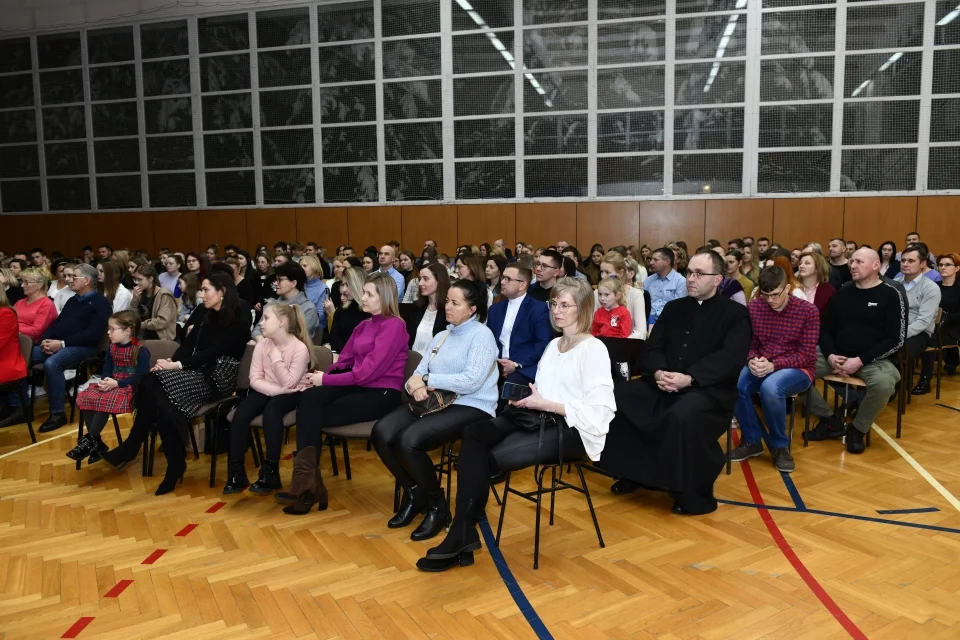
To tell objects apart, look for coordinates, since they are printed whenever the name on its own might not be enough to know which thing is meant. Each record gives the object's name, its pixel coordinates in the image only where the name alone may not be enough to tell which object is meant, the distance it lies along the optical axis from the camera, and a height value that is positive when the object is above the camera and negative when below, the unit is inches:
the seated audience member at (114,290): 281.6 -15.2
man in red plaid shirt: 195.2 -32.0
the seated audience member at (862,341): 207.6 -28.5
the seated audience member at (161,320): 251.8 -24.1
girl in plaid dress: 195.9 -37.0
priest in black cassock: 161.9 -35.4
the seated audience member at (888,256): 434.5 -8.5
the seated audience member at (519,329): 185.3 -21.5
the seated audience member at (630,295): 237.0 -16.1
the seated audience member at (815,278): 242.4 -11.5
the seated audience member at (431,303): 203.3 -15.8
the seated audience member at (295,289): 230.5 -12.9
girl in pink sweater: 177.8 -34.0
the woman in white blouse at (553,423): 140.3 -35.1
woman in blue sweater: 155.0 -36.3
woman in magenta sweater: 167.8 -33.5
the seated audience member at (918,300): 243.4 -19.2
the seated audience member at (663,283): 274.7 -14.6
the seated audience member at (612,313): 220.4 -20.4
